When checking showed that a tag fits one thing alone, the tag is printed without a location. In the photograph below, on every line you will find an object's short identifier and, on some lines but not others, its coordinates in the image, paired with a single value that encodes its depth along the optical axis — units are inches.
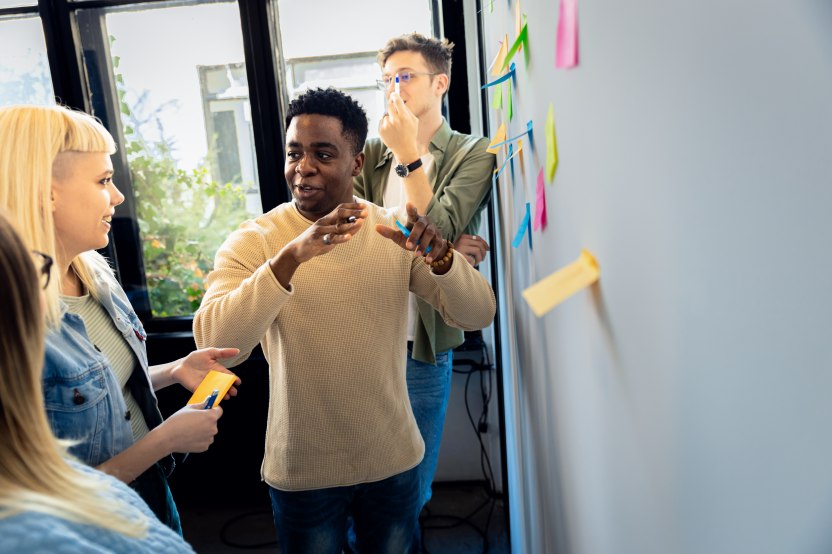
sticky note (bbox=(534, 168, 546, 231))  39.0
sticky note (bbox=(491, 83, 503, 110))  62.3
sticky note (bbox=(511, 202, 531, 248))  46.8
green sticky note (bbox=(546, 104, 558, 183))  33.9
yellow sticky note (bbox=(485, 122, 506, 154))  59.2
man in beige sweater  51.8
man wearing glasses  63.1
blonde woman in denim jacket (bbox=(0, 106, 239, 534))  42.3
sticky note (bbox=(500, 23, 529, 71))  41.1
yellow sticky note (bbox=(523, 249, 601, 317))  26.1
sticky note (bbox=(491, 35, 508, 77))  53.0
